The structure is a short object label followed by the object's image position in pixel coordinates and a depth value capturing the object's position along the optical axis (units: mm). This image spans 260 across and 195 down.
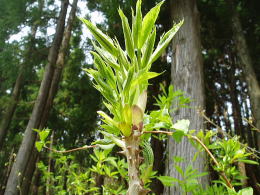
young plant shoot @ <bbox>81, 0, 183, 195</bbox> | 550
